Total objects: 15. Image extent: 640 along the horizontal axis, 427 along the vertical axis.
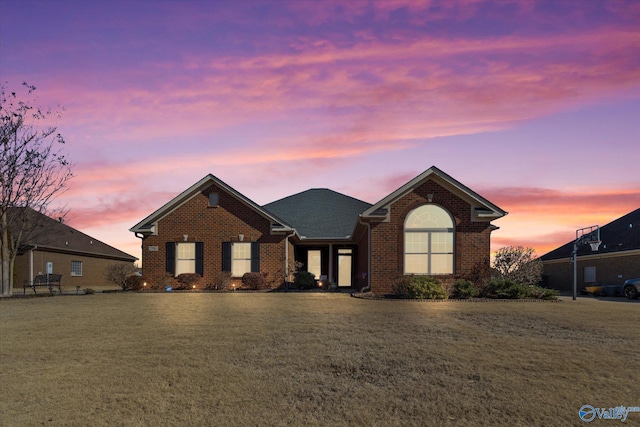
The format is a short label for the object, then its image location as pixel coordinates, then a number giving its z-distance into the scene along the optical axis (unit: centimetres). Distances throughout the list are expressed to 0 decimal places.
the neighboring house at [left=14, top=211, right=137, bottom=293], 3709
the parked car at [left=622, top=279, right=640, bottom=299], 2777
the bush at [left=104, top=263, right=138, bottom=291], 2916
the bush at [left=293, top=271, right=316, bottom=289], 2825
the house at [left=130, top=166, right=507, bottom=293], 2403
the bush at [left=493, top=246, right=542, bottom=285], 2320
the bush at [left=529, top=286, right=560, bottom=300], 2181
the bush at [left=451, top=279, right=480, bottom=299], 2206
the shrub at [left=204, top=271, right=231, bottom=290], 2792
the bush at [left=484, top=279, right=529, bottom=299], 2155
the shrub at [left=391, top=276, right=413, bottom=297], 2228
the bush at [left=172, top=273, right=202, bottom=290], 2819
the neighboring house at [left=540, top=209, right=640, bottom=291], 3291
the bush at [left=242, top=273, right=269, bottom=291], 2765
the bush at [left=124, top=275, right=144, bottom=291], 2853
